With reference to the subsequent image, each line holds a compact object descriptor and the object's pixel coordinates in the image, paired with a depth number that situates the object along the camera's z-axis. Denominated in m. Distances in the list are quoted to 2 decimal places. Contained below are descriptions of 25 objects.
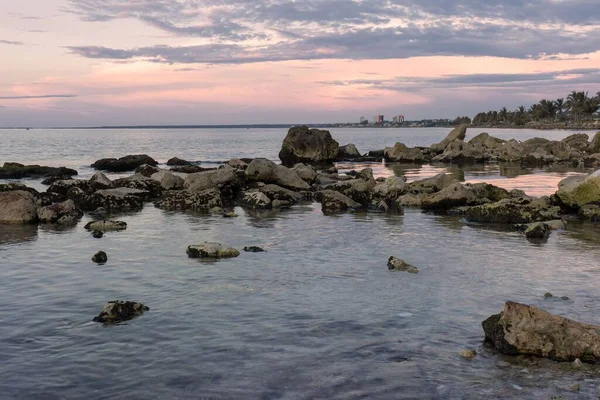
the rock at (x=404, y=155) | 68.81
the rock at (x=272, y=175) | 34.19
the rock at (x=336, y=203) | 28.06
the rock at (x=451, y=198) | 27.12
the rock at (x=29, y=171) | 46.96
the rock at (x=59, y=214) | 24.05
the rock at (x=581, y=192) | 25.53
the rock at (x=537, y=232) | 20.23
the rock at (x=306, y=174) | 38.09
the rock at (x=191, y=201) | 28.73
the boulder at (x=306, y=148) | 65.12
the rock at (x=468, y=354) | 9.37
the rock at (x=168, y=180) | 33.78
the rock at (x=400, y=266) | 15.24
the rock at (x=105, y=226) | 22.17
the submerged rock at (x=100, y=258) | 16.47
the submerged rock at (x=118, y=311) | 11.27
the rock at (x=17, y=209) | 23.67
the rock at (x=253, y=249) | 18.00
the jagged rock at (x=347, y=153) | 70.75
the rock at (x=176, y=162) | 62.86
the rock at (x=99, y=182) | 31.78
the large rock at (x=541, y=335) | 9.23
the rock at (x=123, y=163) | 55.45
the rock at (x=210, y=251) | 17.09
